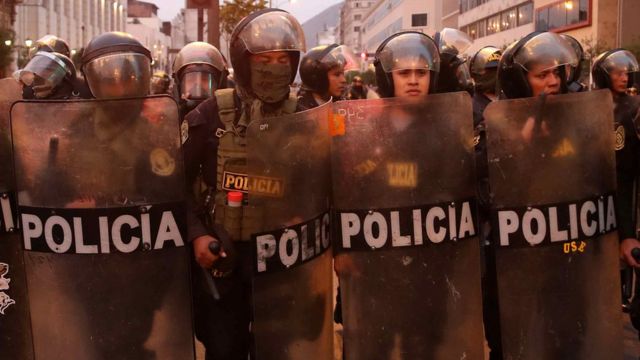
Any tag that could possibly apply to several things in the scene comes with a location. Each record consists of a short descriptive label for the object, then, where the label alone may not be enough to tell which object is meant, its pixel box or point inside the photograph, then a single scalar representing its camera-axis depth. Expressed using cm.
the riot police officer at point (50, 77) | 474
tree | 2752
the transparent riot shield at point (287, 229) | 242
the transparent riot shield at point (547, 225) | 255
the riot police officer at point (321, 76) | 544
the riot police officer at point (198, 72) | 559
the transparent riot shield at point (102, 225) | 239
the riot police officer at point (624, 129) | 288
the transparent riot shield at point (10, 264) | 281
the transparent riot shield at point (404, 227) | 252
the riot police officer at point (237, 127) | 282
